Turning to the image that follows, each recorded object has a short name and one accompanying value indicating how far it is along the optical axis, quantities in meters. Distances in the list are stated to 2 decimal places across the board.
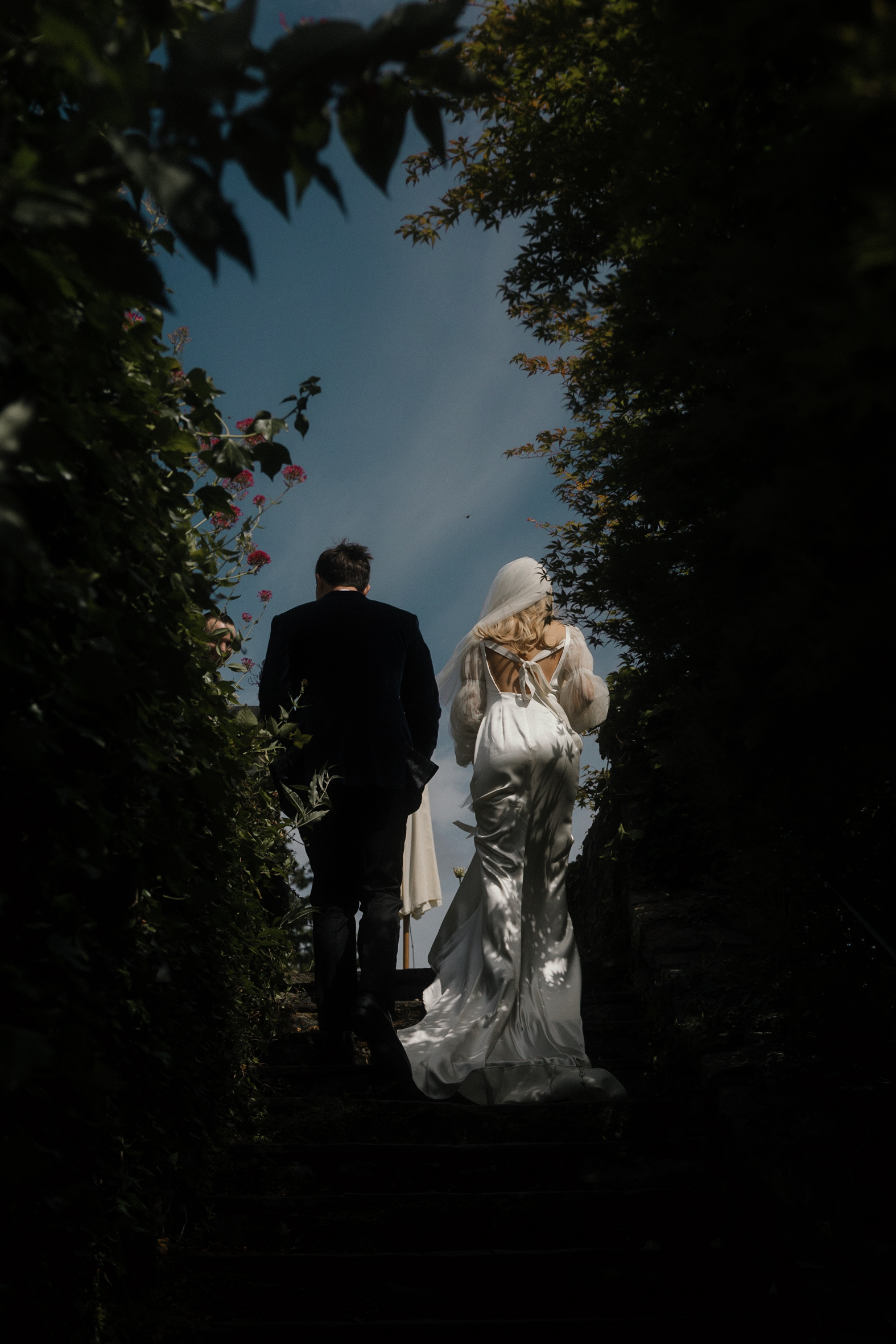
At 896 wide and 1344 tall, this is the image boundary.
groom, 4.23
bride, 4.41
